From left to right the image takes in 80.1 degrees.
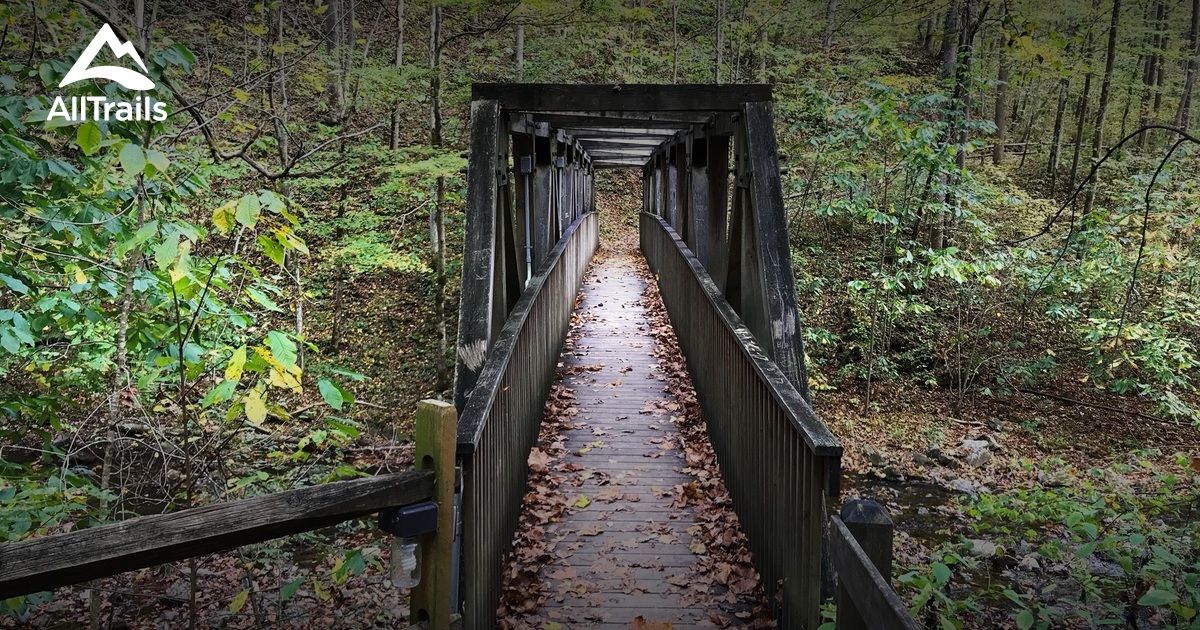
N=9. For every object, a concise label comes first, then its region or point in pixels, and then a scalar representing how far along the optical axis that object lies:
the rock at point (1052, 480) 10.07
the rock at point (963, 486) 10.47
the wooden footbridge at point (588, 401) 2.13
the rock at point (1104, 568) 6.91
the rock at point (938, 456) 11.63
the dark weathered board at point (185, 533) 1.63
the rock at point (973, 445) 11.96
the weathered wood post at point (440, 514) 2.54
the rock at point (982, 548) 7.73
